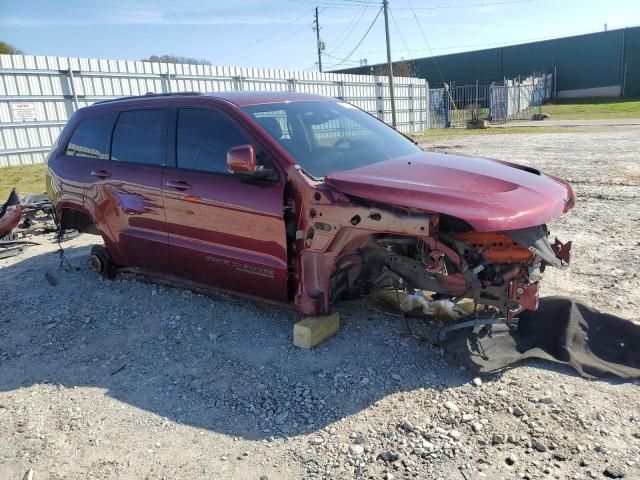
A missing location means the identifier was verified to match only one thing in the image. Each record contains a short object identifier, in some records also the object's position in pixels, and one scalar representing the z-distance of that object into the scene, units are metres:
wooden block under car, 3.83
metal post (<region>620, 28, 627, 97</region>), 45.66
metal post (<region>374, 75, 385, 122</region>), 27.73
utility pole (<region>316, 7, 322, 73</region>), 54.84
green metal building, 45.81
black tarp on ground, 3.45
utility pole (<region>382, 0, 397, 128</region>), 25.43
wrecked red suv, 3.39
